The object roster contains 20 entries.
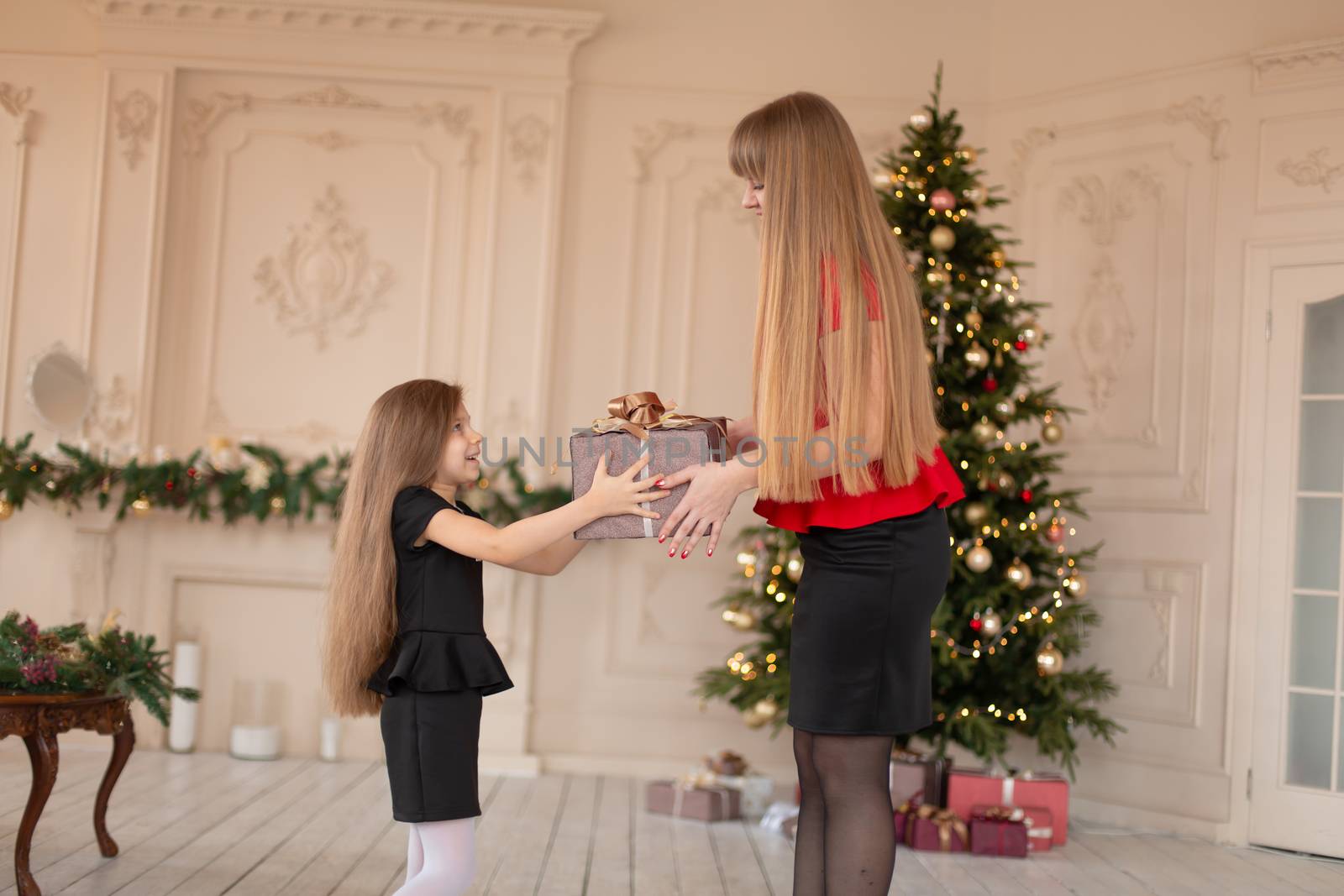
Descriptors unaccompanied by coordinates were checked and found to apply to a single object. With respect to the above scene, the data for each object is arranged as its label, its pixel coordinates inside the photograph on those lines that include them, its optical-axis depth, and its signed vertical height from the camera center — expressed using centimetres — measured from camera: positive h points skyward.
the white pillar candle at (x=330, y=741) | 486 -113
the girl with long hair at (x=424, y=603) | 206 -24
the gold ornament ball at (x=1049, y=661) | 404 -53
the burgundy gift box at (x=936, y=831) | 390 -109
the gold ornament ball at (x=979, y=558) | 395 -19
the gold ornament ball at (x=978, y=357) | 406 +49
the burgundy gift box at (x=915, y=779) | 406 -96
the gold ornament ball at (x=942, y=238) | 411 +90
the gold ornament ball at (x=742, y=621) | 432 -48
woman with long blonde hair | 189 +4
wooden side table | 278 -67
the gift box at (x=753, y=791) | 427 -108
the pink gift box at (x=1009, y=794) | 405 -99
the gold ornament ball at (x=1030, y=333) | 420 +60
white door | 416 -18
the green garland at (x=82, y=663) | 283 -52
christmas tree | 405 -7
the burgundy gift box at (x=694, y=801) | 415 -111
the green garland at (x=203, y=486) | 469 -11
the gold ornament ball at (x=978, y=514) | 402 -4
